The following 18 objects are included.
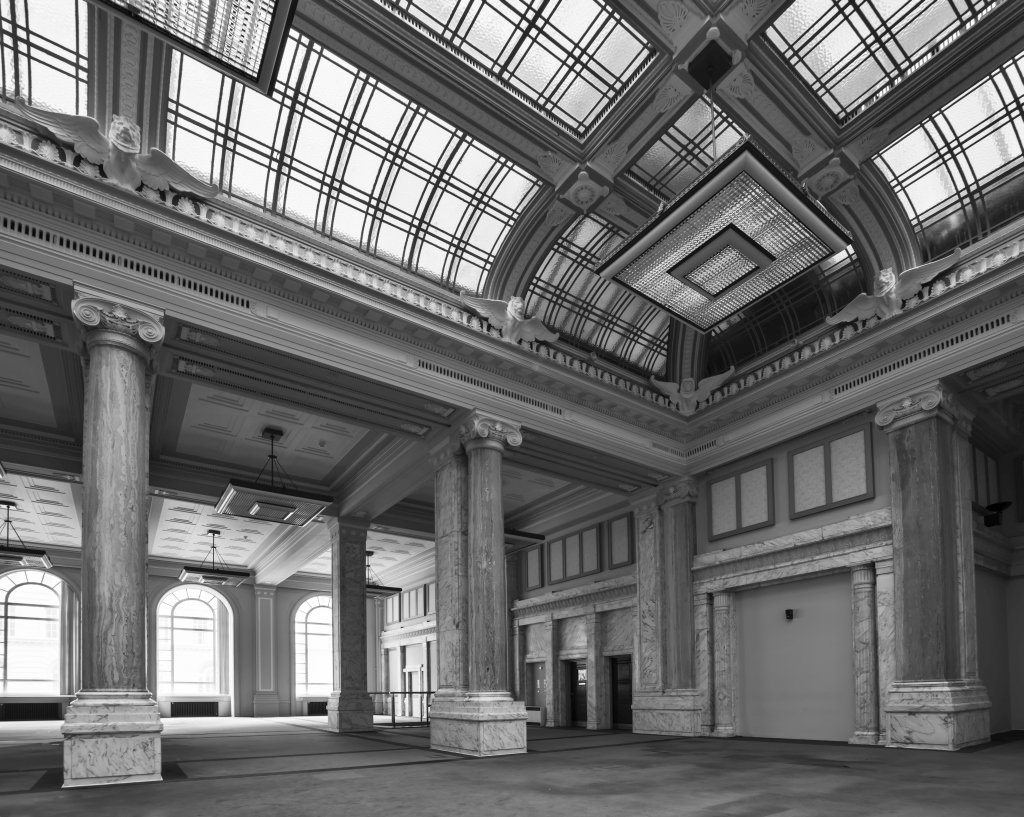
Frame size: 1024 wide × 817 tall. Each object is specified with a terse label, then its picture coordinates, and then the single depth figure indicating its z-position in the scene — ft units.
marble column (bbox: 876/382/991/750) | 36.68
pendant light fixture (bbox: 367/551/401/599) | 79.59
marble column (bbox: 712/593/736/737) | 49.43
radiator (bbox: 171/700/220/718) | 102.22
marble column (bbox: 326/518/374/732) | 61.14
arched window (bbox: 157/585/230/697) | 104.06
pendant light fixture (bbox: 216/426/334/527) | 50.34
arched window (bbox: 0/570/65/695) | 94.38
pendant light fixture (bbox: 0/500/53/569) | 71.87
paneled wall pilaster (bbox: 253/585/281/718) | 104.27
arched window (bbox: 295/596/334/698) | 112.57
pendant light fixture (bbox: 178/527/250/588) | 83.66
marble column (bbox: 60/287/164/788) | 27.73
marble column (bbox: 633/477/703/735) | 51.16
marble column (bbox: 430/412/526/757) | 39.19
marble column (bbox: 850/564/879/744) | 40.93
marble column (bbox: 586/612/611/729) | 62.85
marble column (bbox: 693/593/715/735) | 50.16
